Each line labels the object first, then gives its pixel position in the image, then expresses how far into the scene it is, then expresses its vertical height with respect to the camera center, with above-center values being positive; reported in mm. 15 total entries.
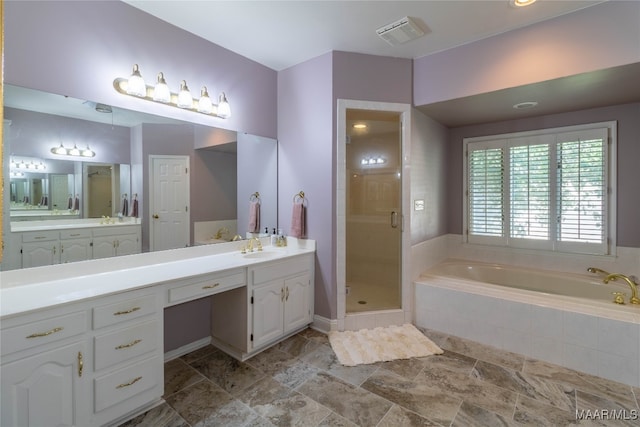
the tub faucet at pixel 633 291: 2458 -696
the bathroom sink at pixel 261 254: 2699 -412
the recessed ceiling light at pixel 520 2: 2064 +1455
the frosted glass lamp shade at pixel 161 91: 2139 +869
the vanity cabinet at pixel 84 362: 1326 -773
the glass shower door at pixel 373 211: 3098 -16
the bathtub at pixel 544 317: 2115 -891
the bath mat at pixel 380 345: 2412 -1190
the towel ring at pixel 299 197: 2990 +130
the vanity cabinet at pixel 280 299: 2379 -774
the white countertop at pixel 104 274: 1480 -419
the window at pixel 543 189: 3027 +225
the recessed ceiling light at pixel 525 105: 2889 +1042
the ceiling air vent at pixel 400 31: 2322 +1460
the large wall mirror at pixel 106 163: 1739 +346
